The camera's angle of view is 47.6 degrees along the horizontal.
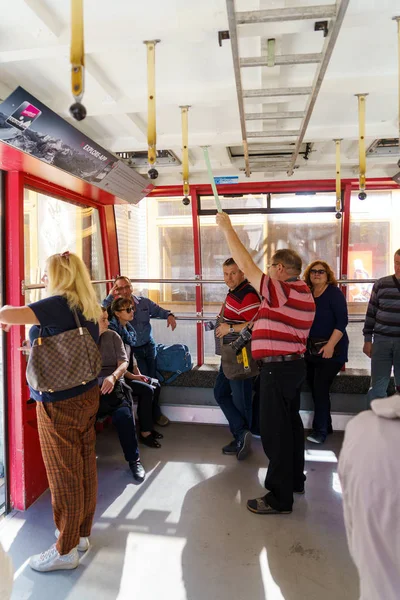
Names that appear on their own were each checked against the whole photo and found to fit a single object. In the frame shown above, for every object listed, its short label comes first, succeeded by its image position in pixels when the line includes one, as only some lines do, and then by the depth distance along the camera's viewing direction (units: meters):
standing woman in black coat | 4.23
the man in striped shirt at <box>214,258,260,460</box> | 3.91
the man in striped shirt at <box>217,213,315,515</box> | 2.84
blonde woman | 2.48
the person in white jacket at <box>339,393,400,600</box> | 0.84
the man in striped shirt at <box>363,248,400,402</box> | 4.00
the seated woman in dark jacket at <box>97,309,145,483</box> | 3.70
